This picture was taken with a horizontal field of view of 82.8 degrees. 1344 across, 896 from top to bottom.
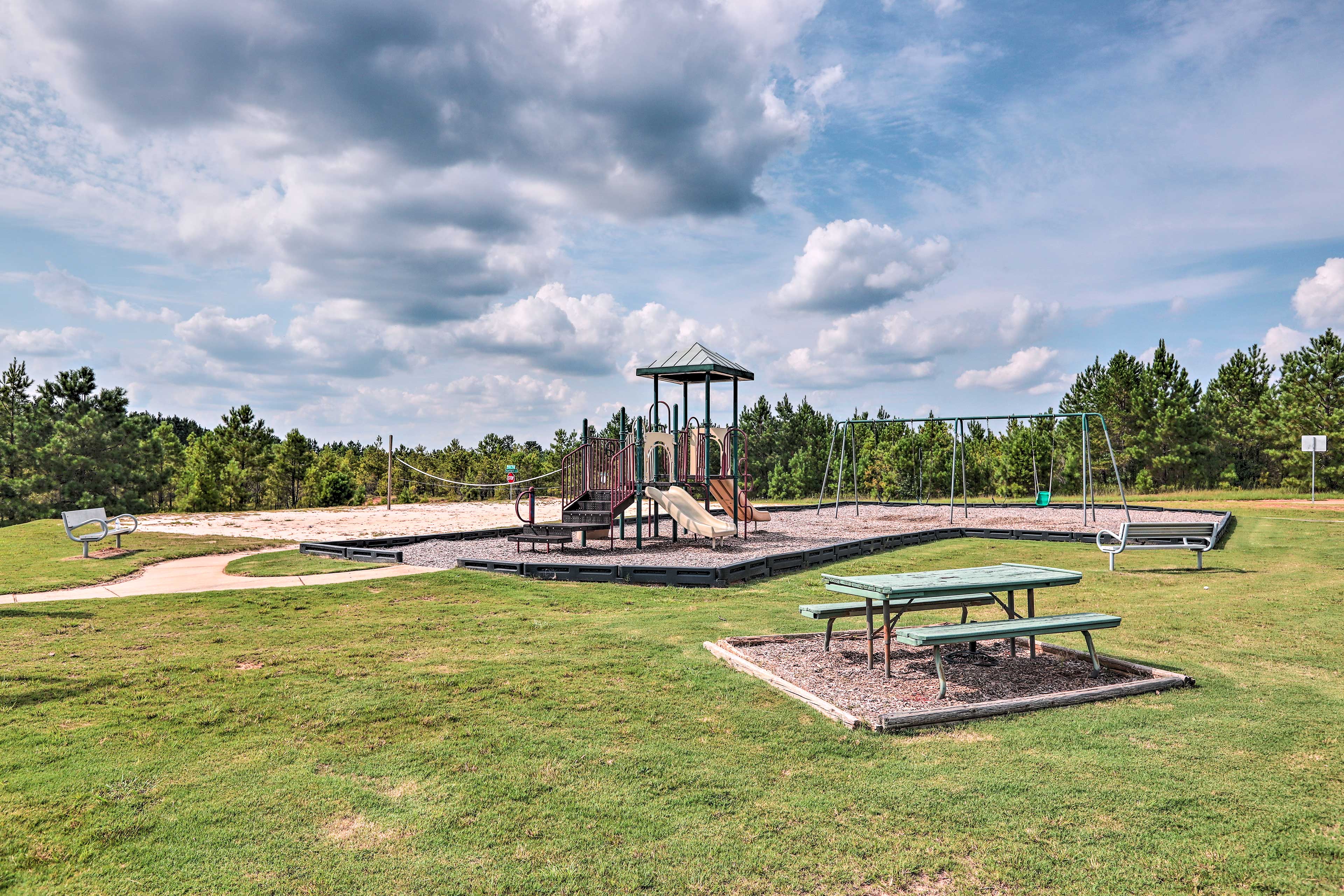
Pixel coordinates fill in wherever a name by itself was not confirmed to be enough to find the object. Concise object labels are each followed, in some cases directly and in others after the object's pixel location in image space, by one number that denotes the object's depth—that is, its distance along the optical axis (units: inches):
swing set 761.6
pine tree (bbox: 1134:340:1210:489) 1562.5
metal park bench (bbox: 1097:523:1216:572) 482.6
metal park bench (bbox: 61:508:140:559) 545.0
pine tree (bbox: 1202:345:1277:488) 1582.2
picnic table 220.4
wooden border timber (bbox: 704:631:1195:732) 187.6
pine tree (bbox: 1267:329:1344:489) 1417.3
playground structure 594.2
